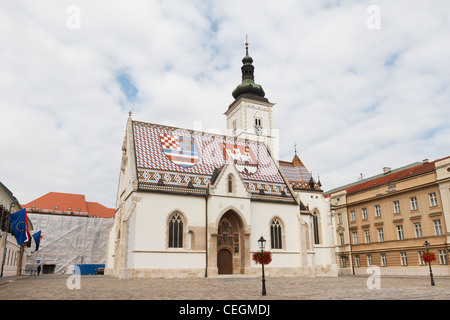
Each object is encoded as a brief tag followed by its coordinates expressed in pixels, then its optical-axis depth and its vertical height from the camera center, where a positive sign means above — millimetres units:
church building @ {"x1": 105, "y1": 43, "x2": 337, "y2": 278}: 28094 +4262
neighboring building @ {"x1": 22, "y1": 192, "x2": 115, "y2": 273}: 53094 +3459
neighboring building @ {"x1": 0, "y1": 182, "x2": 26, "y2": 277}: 29172 +1980
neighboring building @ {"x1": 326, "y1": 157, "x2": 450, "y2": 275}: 37625 +4378
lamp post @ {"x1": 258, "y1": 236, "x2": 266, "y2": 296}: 17416 +788
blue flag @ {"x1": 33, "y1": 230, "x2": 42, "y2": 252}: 39100 +2640
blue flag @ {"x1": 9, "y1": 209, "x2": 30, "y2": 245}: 26172 +2717
